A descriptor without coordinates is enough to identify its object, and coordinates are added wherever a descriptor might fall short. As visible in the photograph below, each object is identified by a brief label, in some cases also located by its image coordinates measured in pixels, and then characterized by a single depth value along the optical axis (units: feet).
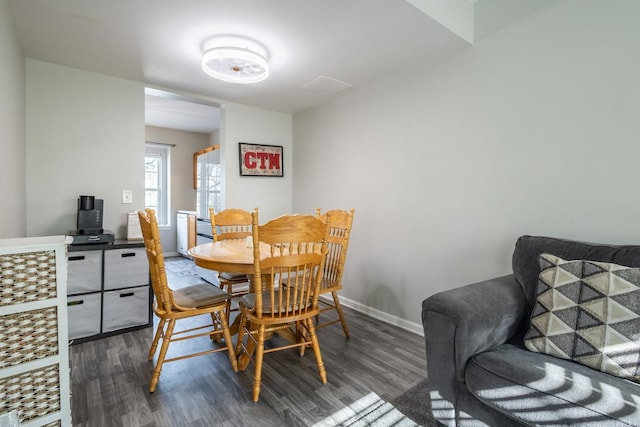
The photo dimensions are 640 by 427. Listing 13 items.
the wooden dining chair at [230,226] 9.11
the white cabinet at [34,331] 3.25
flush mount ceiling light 7.32
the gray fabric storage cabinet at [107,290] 8.13
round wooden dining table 6.21
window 19.72
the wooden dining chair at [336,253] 8.18
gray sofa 3.58
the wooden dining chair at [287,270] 5.62
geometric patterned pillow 3.97
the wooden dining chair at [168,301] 5.81
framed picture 12.39
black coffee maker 8.71
